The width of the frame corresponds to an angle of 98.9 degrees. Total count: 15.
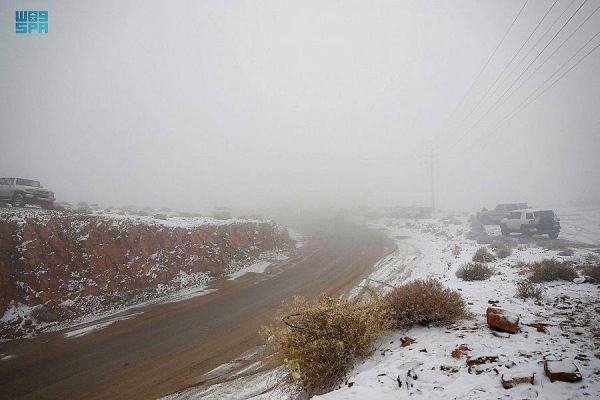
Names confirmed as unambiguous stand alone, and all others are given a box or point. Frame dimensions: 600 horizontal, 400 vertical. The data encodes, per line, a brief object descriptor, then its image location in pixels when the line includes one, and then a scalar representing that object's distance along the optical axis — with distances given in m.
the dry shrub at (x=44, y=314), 9.80
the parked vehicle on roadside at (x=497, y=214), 25.60
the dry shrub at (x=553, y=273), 7.76
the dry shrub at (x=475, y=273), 9.55
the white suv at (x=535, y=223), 17.22
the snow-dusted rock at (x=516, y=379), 3.34
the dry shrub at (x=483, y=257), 12.46
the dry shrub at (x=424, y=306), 5.59
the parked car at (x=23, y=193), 15.19
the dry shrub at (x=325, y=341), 4.48
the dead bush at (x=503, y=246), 12.80
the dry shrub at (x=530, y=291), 6.53
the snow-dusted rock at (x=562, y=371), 3.17
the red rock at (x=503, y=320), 4.73
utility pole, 54.43
